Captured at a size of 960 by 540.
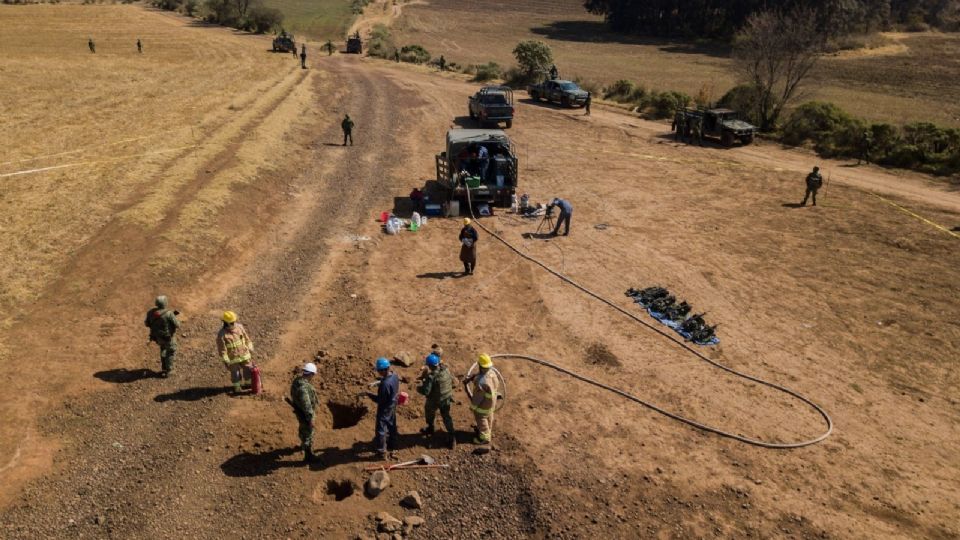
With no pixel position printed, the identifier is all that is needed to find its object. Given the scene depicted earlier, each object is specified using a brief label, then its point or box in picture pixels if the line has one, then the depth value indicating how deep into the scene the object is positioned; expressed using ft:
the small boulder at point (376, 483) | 28.66
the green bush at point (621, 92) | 136.53
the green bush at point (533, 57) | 155.02
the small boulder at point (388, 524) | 26.78
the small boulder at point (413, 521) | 27.22
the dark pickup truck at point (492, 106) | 103.35
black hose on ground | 32.76
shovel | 30.25
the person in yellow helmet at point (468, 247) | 49.67
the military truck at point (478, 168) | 64.44
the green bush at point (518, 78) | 154.10
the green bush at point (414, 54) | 189.16
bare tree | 105.70
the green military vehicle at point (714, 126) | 99.76
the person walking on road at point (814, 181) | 68.49
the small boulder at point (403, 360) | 38.70
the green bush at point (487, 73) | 158.61
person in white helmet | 28.73
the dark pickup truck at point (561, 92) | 123.34
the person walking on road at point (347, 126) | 86.80
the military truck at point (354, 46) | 197.98
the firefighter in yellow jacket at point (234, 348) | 33.81
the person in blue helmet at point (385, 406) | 29.76
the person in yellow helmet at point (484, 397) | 30.85
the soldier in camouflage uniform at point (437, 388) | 30.76
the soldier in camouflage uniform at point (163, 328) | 34.91
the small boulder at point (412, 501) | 28.17
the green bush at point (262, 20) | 241.14
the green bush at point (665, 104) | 120.06
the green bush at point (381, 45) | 194.49
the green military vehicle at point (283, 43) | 183.93
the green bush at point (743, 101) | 113.29
